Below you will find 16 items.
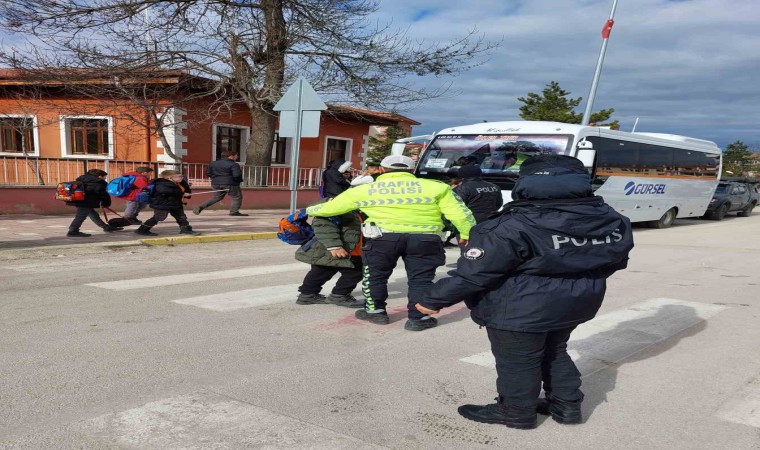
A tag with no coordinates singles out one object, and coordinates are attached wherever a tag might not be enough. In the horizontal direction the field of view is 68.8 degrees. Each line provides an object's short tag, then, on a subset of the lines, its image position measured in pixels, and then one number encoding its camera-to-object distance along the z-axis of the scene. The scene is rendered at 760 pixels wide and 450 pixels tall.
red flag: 19.33
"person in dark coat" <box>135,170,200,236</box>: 9.83
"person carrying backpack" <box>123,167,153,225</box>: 10.11
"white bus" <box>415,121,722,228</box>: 11.77
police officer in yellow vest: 4.61
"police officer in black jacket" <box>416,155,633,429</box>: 2.73
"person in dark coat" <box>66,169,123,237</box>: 9.52
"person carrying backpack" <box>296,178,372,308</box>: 5.05
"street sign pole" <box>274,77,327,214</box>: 9.28
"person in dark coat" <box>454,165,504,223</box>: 7.20
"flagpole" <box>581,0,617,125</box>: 19.34
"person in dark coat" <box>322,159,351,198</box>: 11.23
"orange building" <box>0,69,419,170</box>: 15.66
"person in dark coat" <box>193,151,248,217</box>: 13.84
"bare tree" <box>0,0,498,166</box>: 14.26
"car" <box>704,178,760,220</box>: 20.25
